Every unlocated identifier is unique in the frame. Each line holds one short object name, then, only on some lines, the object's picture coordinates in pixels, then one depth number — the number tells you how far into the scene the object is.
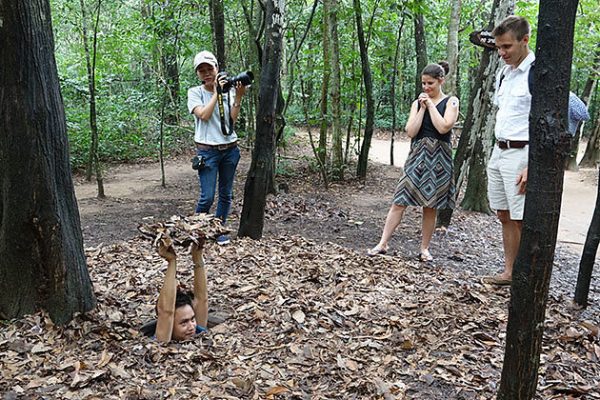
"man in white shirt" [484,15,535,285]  3.69
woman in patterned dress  4.74
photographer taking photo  5.10
